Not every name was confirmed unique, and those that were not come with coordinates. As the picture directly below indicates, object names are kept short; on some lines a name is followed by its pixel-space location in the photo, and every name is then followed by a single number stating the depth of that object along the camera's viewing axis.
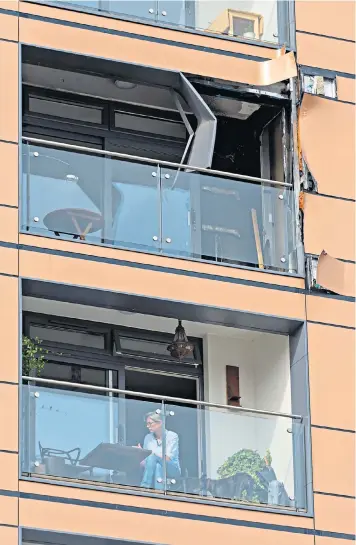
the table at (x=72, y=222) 28.16
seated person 26.94
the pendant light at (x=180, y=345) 29.47
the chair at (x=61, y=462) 26.67
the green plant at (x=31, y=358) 28.05
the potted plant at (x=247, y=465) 27.41
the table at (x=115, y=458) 26.80
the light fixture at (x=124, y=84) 30.33
